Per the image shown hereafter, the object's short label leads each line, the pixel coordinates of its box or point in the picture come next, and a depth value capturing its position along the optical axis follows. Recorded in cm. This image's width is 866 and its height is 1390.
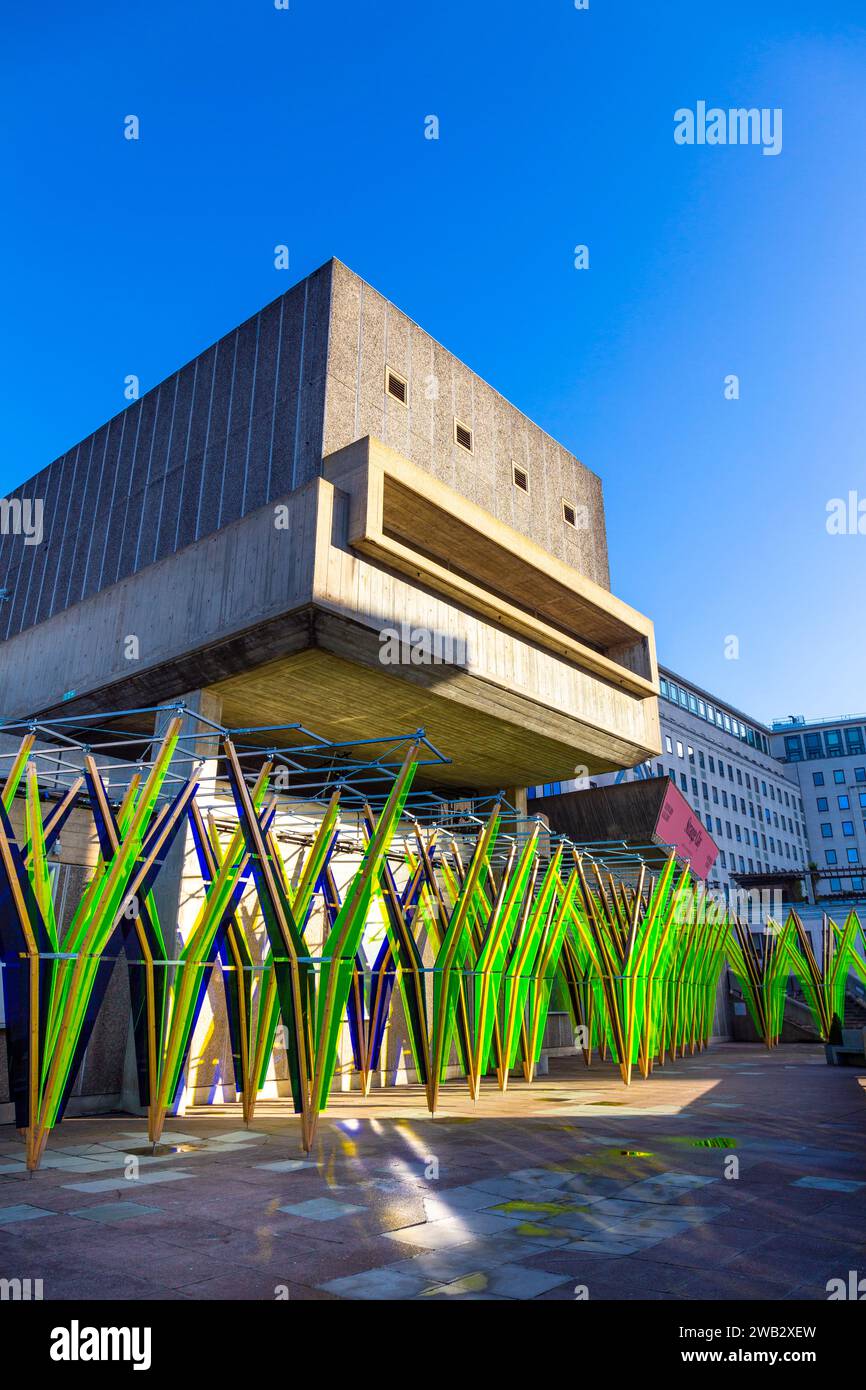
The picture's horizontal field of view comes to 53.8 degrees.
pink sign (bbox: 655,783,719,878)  2922
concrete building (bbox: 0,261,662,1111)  1706
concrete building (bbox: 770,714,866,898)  8356
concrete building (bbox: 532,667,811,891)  6581
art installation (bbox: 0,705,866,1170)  902
